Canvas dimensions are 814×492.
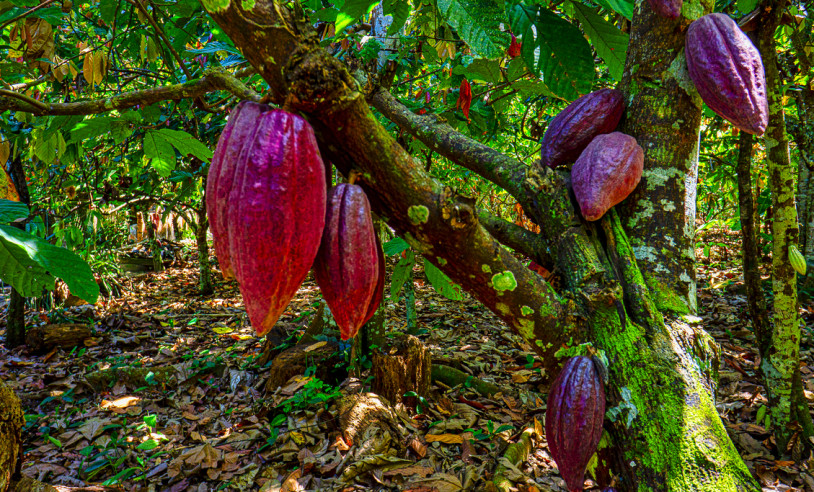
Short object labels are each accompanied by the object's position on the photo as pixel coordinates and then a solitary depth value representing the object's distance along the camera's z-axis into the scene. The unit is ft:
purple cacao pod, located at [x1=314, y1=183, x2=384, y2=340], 1.82
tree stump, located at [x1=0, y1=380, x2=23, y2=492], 3.90
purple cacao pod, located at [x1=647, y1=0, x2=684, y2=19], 2.84
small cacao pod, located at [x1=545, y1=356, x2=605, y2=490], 2.38
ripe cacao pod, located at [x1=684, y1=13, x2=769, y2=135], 2.66
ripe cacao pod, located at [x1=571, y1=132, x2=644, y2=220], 2.64
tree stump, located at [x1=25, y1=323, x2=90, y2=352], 11.73
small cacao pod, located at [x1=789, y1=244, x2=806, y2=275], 4.92
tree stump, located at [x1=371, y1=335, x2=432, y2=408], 7.80
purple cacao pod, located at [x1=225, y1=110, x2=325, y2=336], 1.63
